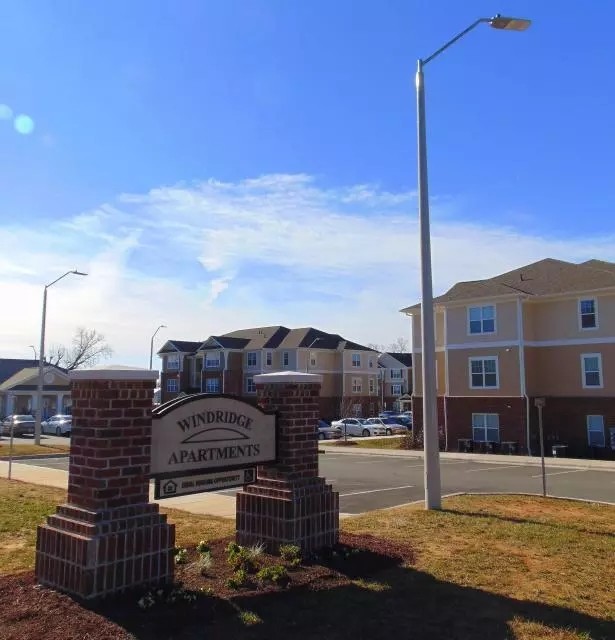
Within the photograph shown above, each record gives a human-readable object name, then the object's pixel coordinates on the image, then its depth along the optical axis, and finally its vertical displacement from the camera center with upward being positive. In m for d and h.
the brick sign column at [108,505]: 5.38 -0.85
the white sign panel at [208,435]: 6.23 -0.28
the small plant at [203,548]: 6.80 -1.49
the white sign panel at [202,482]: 6.24 -0.76
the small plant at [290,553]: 6.66 -1.50
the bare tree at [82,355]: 95.19 +8.02
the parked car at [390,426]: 47.00 -1.23
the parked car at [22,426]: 45.78 -1.23
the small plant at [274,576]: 5.99 -1.57
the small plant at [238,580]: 5.82 -1.58
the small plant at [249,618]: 5.01 -1.66
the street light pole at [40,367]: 30.06 +1.98
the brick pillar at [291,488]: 7.07 -0.90
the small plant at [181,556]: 6.67 -1.56
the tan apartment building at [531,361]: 30.06 +2.40
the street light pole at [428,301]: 10.95 +1.94
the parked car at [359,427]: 45.84 -1.29
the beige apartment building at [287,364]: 63.38 +4.65
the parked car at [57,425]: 47.56 -1.25
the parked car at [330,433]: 44.46 -1.64
